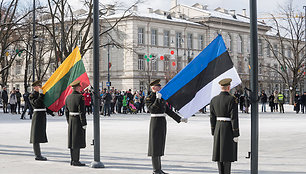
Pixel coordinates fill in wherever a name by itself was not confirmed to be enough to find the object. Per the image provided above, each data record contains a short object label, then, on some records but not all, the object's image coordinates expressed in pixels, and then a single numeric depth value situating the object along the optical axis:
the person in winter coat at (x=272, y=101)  40.31
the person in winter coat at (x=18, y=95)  34.56
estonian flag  9.36
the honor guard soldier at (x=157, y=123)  9.83
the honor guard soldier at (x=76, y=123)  10.95
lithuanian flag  11.89
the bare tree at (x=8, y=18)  37.09
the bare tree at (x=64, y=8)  35.29
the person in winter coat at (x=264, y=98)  38.18
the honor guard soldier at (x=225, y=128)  8.41
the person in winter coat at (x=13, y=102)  35.66
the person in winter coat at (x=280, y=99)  39.38
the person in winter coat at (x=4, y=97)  35.81
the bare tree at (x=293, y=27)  54.94
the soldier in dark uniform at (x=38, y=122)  11.98
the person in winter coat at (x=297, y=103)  37.88
